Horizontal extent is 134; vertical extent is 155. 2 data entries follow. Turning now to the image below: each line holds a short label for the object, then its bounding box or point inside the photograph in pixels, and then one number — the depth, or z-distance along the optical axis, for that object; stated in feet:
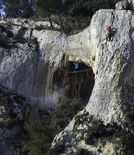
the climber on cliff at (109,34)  112.63
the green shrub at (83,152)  103.28
